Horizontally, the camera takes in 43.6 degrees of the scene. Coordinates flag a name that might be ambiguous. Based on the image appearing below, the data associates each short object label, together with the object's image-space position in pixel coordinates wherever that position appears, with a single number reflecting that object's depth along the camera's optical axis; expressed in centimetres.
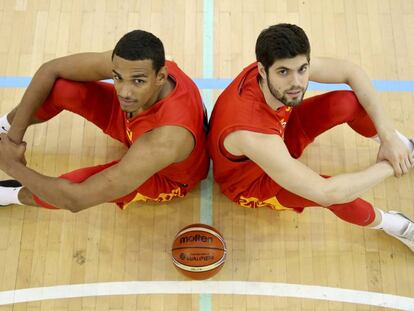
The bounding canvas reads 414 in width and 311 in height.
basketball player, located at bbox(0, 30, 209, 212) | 288
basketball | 352
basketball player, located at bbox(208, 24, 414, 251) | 281
